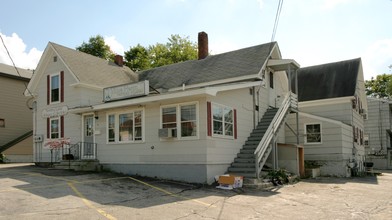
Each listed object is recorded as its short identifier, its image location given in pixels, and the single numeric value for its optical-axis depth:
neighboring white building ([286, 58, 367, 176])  21.12
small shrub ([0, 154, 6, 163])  24.92
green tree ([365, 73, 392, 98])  57.56
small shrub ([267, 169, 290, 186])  15.01
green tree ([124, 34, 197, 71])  47.38
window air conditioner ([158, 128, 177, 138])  14.88
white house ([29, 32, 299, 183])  14.73
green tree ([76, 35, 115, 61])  47.22
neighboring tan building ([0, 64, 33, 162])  27.08
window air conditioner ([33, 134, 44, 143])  21.34
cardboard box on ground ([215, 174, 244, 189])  13.54
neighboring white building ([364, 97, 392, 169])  33.47
